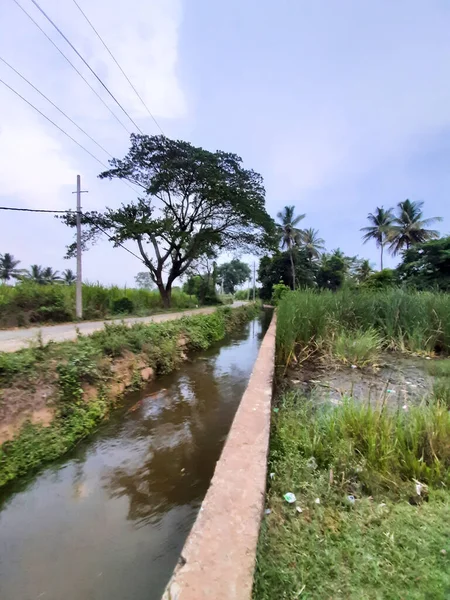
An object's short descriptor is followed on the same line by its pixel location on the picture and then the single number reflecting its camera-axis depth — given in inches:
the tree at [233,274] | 2379.4
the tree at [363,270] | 1231.5
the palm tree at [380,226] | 1173.7
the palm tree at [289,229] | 1339.9
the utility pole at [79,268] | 465.1
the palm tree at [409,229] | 1058.7
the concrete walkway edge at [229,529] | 44.9
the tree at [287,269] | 1322.6
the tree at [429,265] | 573.6
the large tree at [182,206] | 658.2
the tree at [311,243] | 1379.7
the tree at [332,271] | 1290.0
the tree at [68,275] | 1743.4
